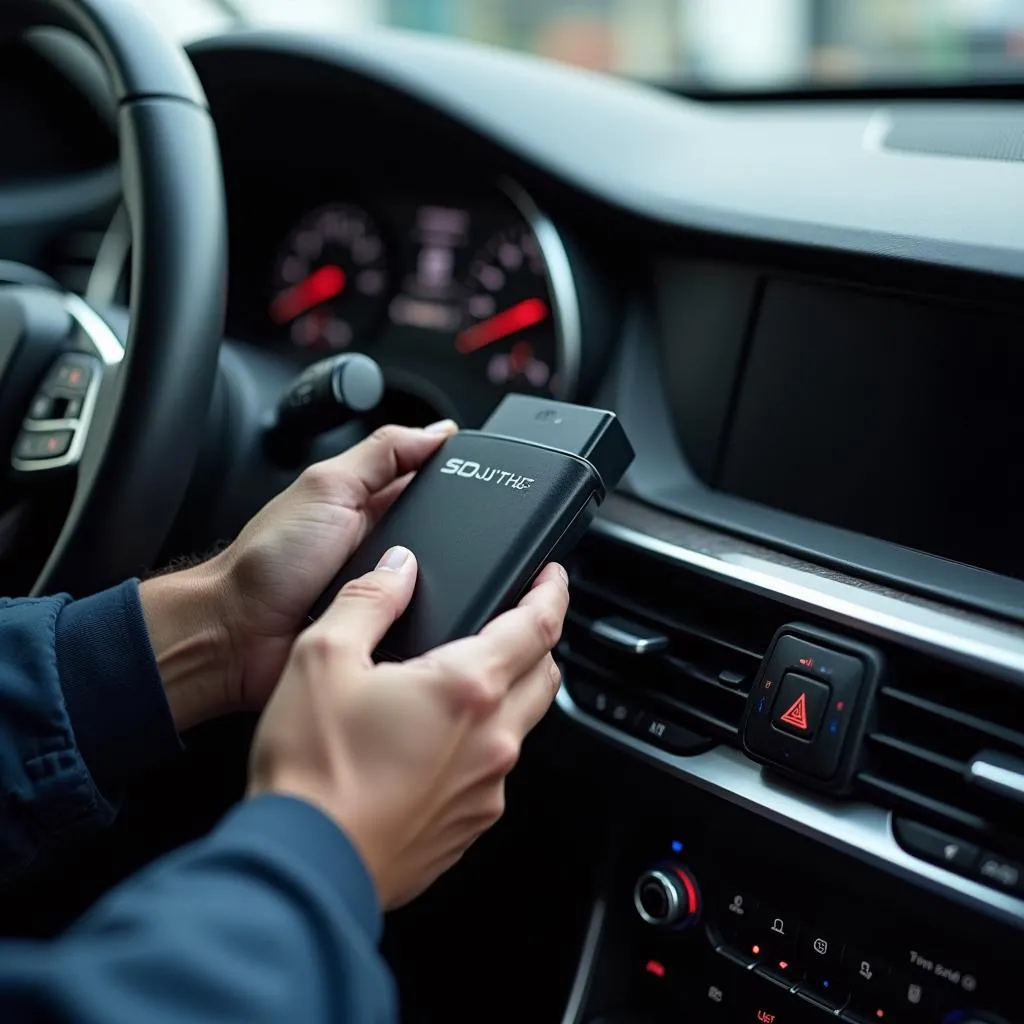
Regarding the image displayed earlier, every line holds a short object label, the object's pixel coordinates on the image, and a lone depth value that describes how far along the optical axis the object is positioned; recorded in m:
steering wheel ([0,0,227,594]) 0.91
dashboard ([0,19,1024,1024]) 0.82
